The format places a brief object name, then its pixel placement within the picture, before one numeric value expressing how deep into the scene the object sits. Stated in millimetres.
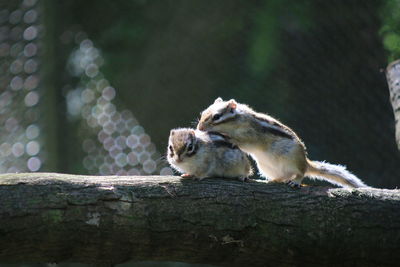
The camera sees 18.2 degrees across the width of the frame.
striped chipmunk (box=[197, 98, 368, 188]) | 7727
